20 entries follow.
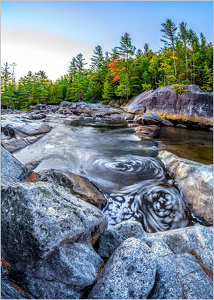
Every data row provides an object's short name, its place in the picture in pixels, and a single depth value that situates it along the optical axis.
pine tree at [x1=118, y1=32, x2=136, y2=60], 26.52
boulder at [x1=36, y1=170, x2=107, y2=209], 2.98
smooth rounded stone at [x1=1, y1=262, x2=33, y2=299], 1.11
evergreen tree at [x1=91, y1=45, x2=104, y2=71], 37.07
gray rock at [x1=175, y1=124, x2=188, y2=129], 13.48
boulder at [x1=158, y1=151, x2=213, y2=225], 2.89
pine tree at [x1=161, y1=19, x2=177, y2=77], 20.86
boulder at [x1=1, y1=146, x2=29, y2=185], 2.08
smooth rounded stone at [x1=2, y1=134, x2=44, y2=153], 6.48
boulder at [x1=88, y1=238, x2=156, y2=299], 1.25
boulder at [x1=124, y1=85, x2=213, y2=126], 12.54
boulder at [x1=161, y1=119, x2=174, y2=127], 13.84
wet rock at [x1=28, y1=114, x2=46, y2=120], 18.14
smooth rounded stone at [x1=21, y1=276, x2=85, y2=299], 1.23
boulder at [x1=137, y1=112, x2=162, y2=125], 12.74
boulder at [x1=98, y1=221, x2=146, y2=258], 1.82
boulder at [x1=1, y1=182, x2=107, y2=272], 1.22
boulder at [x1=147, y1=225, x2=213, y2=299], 1.37
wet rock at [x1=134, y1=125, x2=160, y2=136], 11.12
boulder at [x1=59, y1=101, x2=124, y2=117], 22.15
